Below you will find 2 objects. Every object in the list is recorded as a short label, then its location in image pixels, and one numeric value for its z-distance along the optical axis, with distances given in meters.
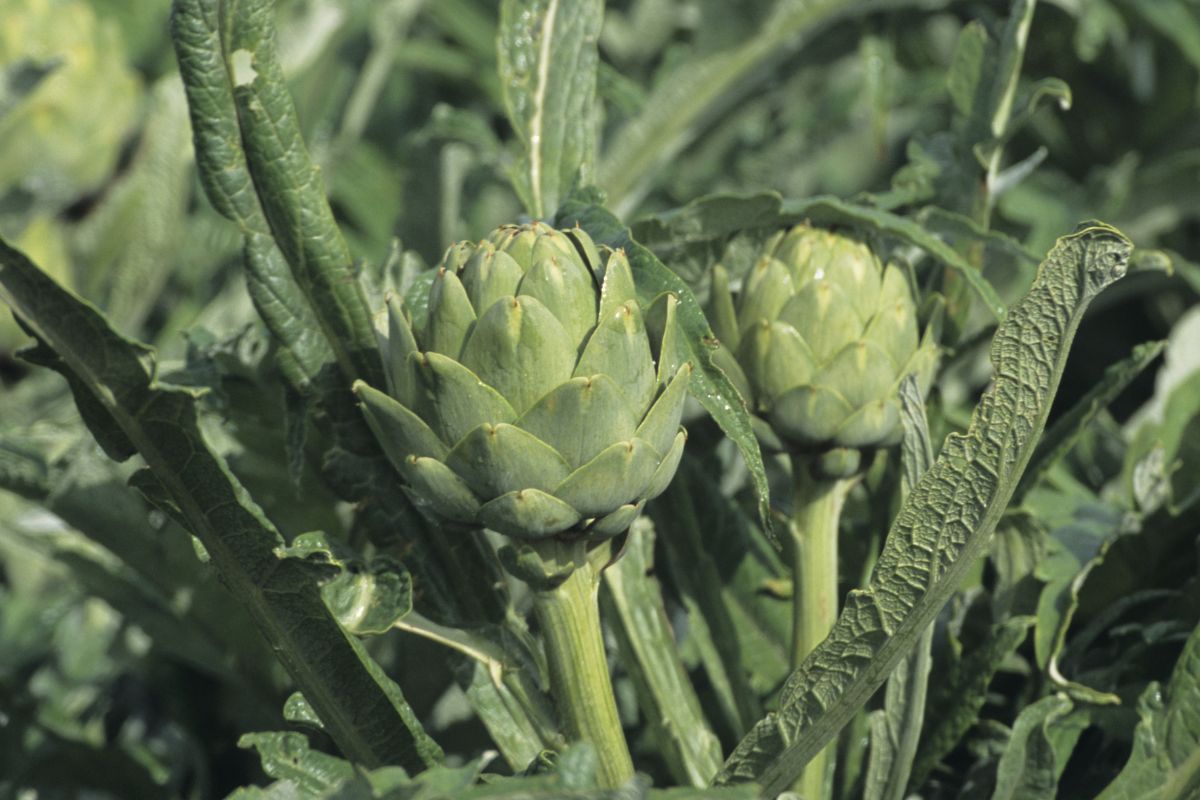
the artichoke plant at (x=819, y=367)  3.73
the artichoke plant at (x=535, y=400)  3.63
